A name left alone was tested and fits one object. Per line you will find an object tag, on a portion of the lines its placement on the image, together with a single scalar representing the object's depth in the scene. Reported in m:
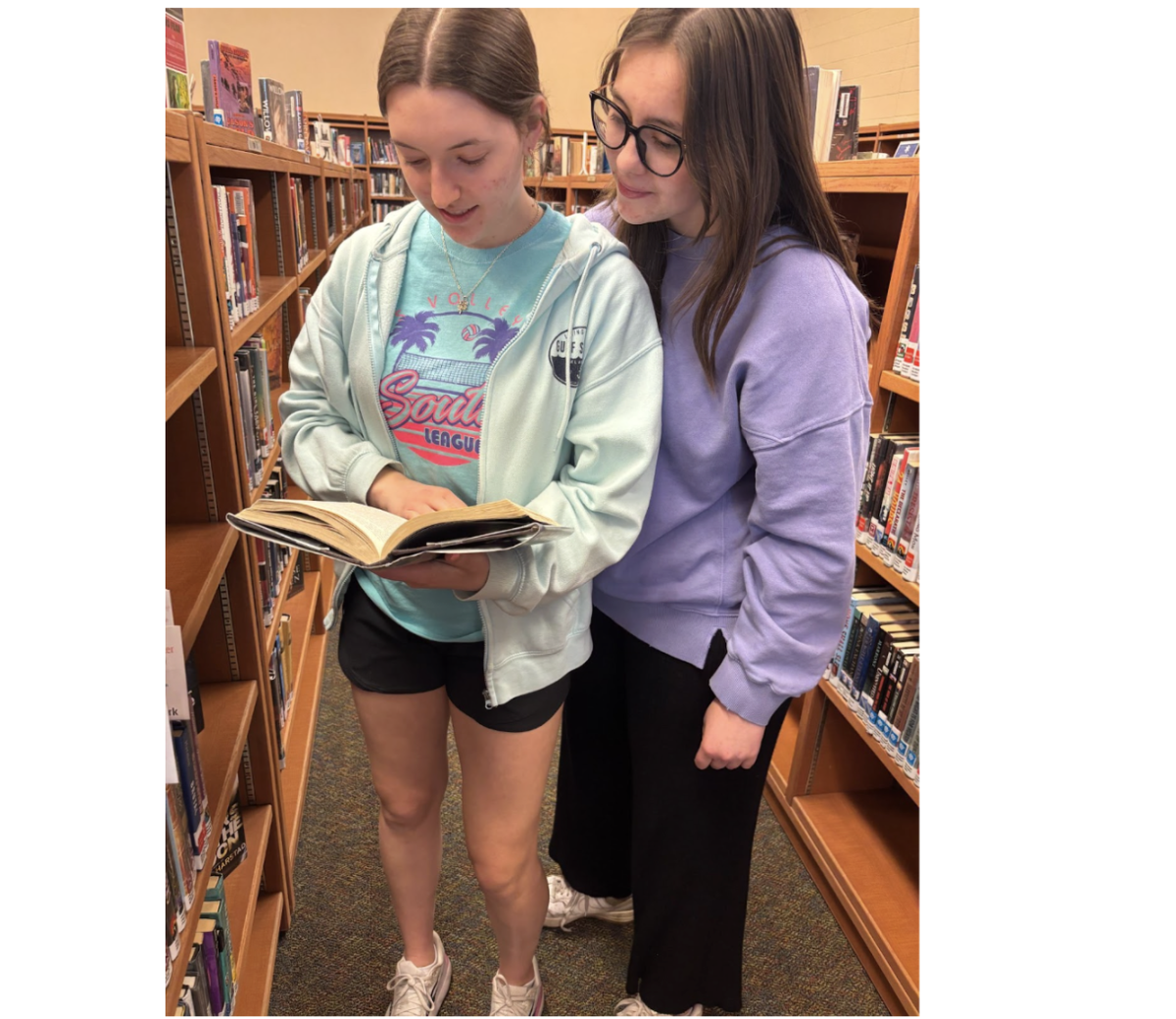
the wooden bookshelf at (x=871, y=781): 1.68
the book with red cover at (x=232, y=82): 2.08
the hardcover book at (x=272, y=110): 3.09
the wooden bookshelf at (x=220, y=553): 1.19
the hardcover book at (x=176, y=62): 1.23
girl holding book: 0.98
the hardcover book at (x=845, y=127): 2.18
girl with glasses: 1.00
